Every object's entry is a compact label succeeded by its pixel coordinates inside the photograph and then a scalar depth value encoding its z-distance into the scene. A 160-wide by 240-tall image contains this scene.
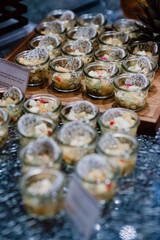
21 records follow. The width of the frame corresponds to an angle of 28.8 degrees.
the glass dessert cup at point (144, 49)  0.65
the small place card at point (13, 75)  0.56
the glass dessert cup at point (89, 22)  0.80
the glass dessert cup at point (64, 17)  0.83
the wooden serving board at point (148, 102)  0.54
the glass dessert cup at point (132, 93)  0.54
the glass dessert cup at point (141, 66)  0.59
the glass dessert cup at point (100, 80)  0.58
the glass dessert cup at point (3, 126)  0.48
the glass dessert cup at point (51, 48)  0.69
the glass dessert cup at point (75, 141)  0.43
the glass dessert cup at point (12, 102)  0.53
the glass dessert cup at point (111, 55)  0.64
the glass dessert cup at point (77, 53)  0.66
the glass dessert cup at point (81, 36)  0.74
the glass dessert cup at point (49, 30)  0.76
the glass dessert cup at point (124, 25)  0.78
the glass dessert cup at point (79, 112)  0.50
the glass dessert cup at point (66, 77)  0.61
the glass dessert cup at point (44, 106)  0.51
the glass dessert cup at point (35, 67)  0.62
